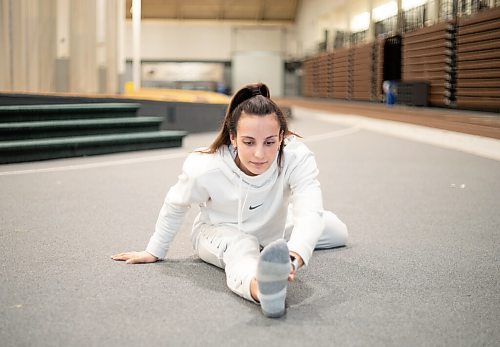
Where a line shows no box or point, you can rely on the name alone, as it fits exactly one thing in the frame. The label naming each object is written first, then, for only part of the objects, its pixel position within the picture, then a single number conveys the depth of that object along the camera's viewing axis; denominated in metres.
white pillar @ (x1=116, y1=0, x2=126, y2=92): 9.58
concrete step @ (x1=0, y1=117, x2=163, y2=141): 5.65
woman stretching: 1.88
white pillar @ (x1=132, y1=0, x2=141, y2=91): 8.62
